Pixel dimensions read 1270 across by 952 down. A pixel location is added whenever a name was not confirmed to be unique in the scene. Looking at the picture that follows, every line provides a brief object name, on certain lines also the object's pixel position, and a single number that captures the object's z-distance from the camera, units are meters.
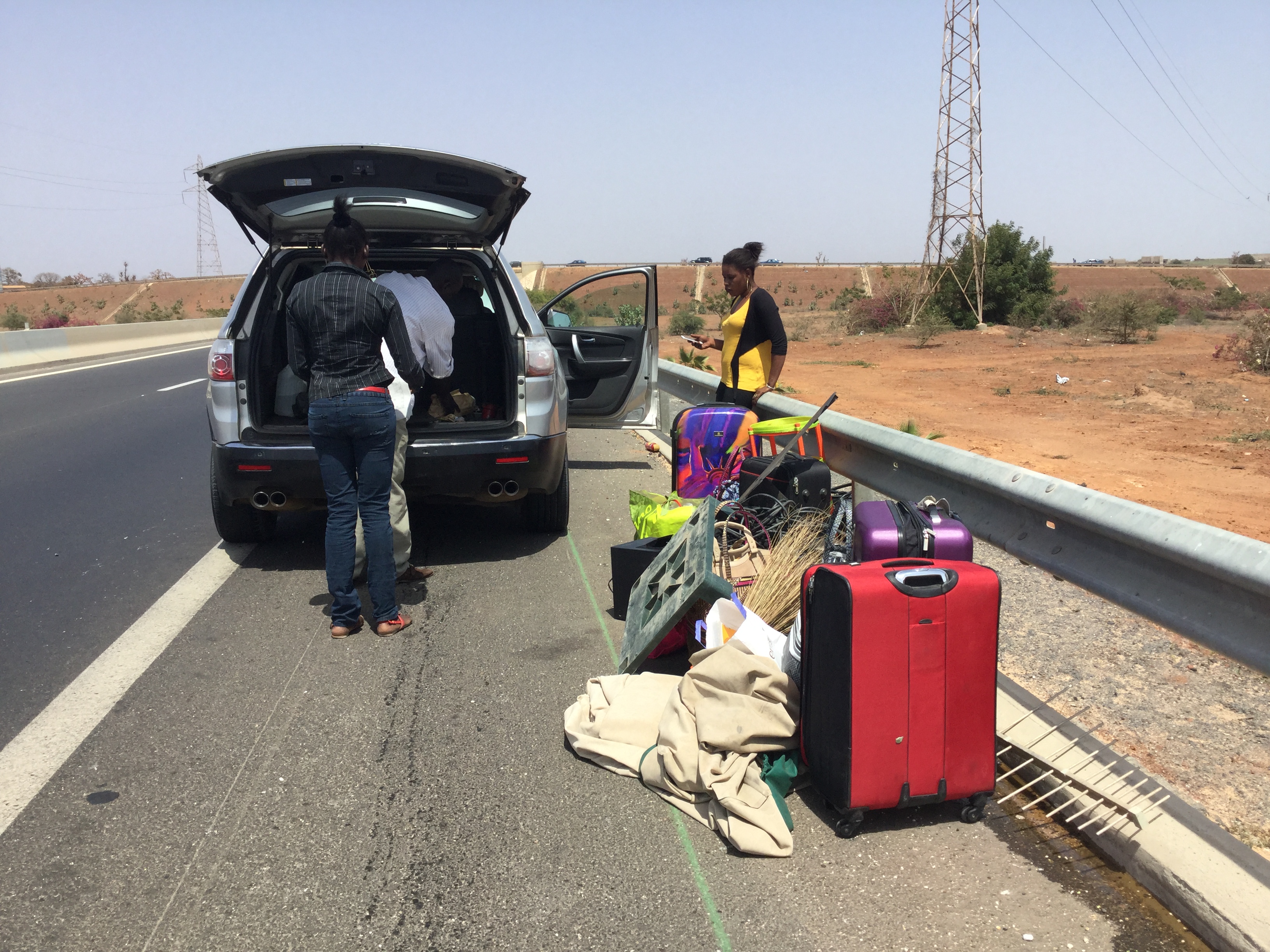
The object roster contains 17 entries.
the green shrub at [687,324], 32.28
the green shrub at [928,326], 28.80
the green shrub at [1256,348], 17.75
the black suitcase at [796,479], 5.29
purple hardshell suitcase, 3.61
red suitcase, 3.02
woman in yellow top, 6.16
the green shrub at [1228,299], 42.25
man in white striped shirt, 5.35
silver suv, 5.50
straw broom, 4.25
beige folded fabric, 3.07
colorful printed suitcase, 5.85
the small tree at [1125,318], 26.39
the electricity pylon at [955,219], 34.06
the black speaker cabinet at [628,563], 4.85
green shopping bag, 5.12
